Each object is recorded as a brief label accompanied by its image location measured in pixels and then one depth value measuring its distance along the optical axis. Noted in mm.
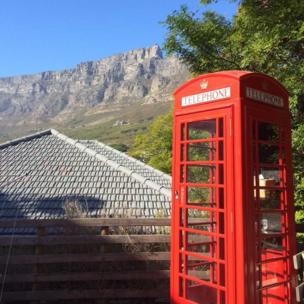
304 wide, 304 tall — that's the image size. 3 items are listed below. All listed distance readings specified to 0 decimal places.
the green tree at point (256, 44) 5543
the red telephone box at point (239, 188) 3863
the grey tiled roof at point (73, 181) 11219
